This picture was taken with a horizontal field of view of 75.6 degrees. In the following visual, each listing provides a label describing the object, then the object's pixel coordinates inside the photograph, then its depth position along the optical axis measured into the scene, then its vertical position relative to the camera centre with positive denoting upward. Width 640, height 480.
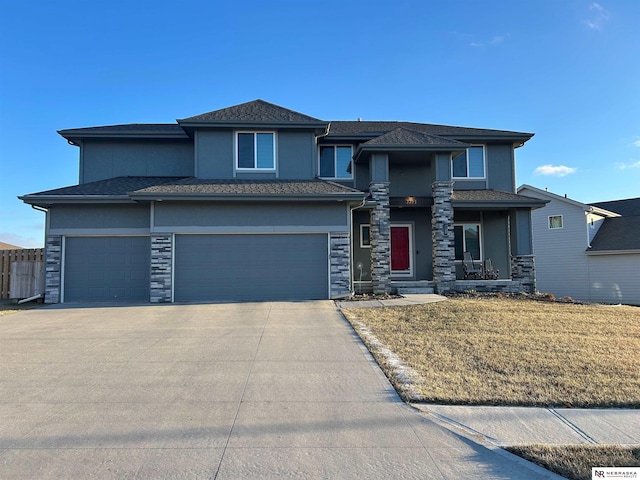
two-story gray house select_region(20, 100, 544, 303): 12.60 +1.77
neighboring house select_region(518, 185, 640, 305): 19.47 +0.54
